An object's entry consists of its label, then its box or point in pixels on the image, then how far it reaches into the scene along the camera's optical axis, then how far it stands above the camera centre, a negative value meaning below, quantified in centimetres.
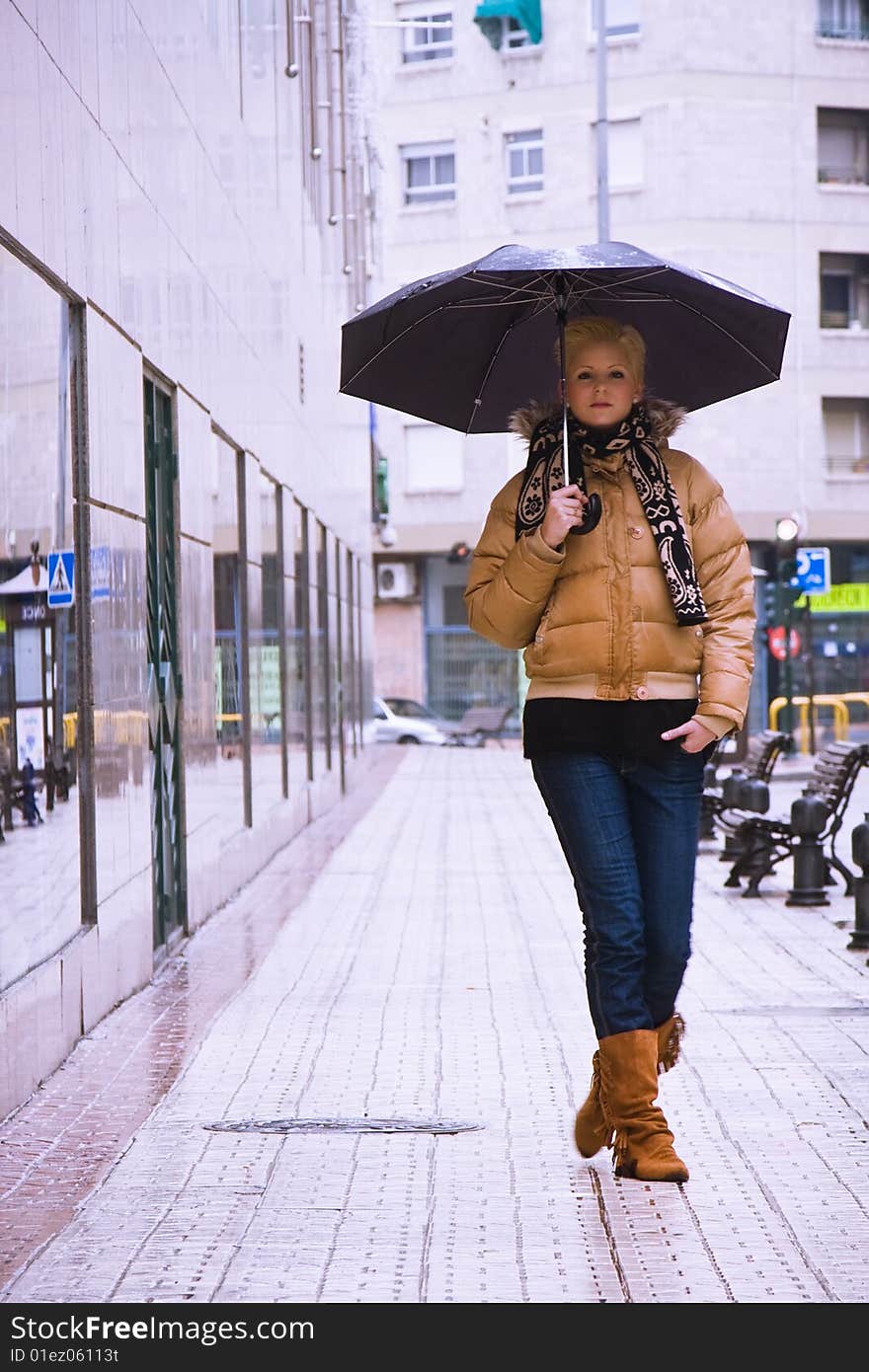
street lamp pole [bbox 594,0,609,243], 3124 +780
